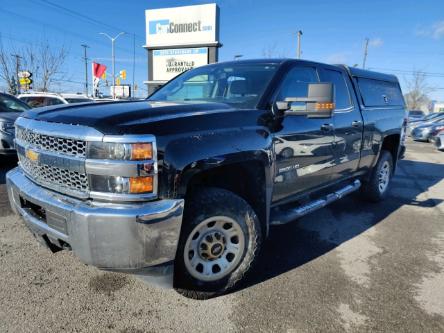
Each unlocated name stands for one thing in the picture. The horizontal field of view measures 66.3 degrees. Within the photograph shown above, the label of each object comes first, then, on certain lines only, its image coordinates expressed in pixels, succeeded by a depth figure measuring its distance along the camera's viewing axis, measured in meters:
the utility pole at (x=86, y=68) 57.02
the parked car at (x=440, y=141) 13.23
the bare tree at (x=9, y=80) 28.39
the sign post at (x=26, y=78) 20.75
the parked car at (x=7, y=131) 6.22
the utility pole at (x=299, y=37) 28.81
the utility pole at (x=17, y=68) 29.56
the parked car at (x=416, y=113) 33.50
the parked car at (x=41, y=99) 11.22
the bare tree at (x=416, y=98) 70.94
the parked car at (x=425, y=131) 16.64
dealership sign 16.89
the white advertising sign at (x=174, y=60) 17.12
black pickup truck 2.03
